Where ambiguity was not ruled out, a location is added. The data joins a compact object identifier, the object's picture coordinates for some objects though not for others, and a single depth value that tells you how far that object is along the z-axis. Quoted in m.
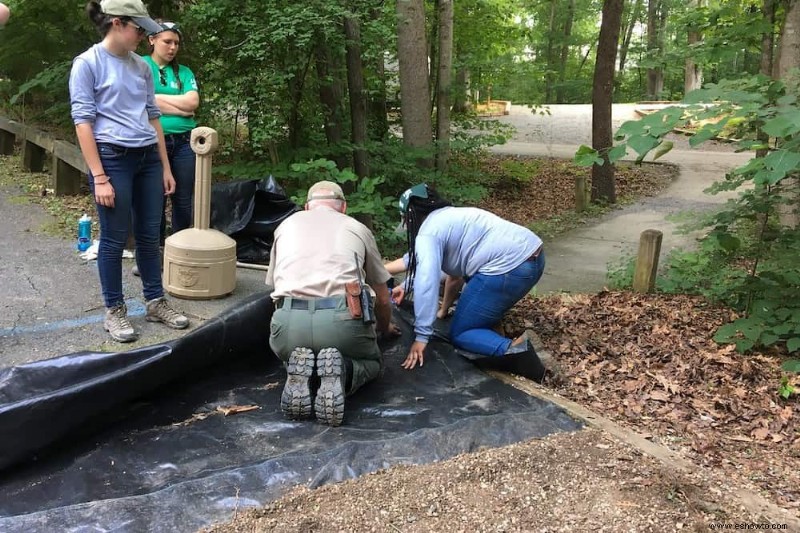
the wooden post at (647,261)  5.76
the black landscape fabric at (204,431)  2.39
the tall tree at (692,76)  23.42
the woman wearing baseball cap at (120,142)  3.20
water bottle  5.27
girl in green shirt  4.10
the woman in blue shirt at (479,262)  3.84
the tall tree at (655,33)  27.06
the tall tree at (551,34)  29.30
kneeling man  3.02
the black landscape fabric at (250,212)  5.13
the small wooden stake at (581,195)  10.82
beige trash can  4.04
